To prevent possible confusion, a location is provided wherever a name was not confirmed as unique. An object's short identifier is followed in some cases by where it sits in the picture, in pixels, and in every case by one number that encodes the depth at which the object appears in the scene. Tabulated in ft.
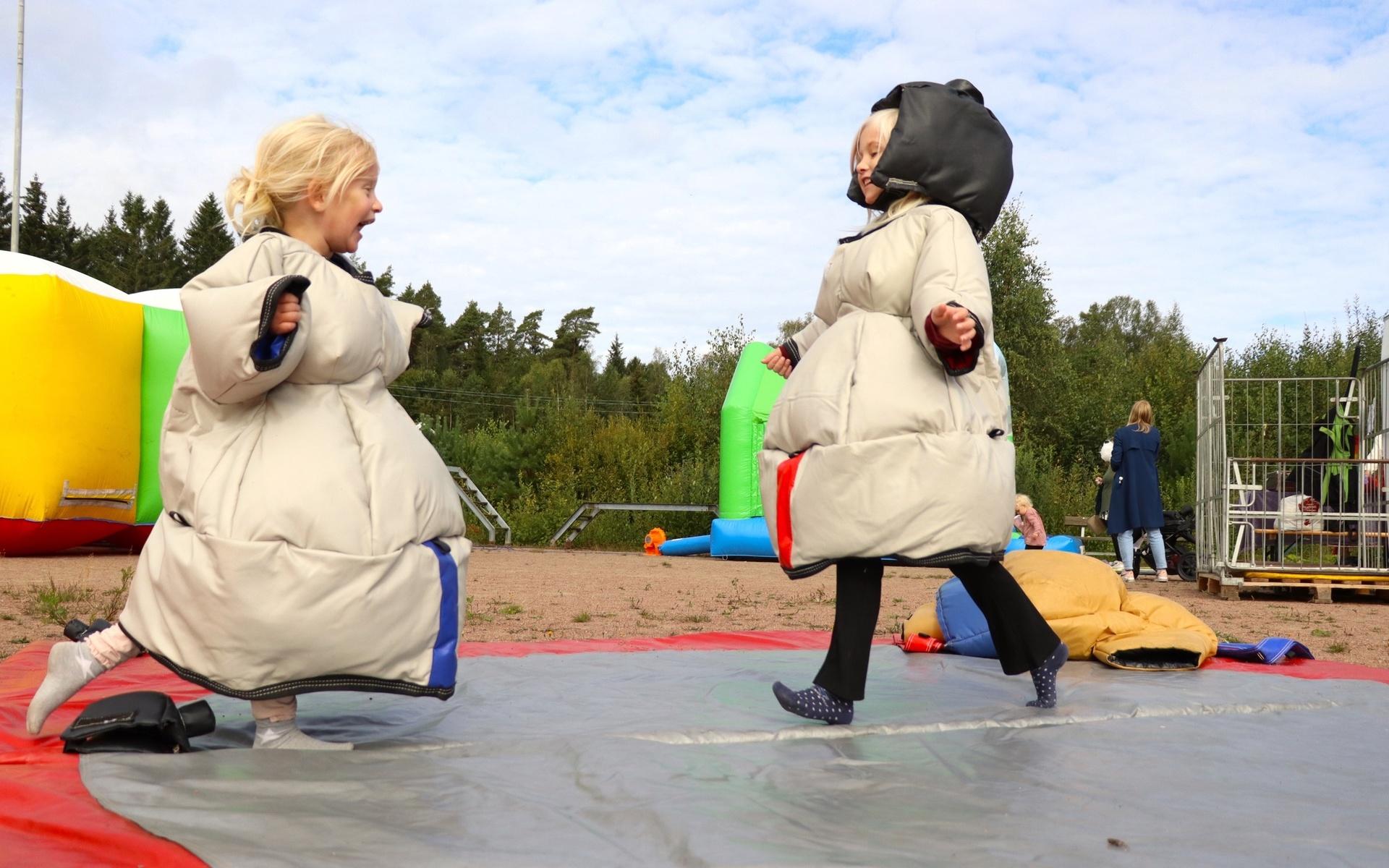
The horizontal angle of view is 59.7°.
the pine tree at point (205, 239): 144.56
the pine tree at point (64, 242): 137.59
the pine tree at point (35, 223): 132.57
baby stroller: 36.88
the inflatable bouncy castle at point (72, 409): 28.27
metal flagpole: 53.47
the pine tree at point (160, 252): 137.08
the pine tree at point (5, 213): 125.84
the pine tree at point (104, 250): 136.67
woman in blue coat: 33.01
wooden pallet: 28.22
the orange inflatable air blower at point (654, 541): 47.75
